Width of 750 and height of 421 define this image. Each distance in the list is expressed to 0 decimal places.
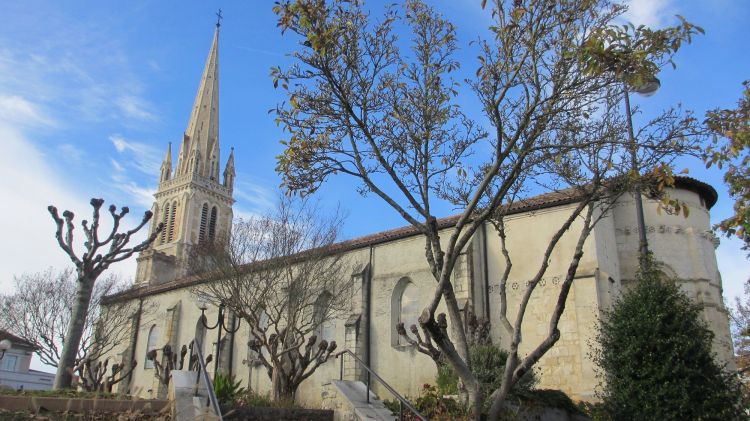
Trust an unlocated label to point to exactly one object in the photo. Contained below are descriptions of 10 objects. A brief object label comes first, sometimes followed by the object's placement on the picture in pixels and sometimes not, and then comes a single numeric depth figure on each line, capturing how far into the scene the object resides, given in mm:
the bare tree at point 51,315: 33806
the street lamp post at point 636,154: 10984
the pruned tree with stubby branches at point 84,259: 15117
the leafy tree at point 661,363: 12203
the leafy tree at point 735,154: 10922
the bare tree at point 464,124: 9492
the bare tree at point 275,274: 21609
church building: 19312
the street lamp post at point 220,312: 17634
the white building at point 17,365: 44938
